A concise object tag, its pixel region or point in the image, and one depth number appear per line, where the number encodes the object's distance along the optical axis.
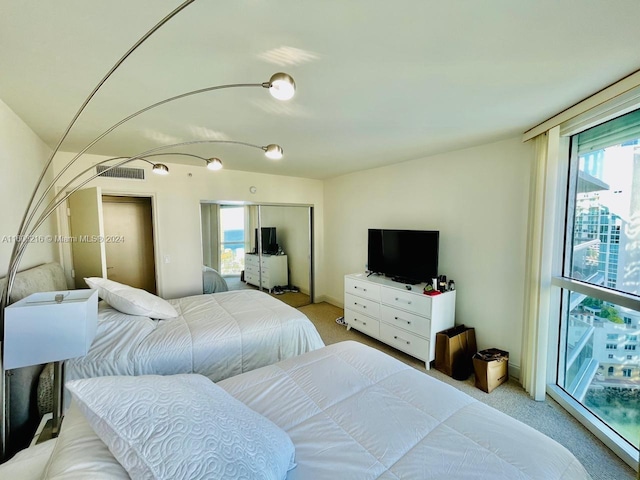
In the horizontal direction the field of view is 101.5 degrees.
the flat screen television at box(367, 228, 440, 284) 3.15
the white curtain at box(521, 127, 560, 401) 2.21
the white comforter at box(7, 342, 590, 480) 0.91
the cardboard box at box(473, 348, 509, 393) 2.47
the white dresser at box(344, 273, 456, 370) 2.87
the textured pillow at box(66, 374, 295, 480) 0.70
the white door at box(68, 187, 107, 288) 2.71
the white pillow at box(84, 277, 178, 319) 2.25
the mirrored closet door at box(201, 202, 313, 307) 4.14
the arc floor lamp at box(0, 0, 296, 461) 1.14
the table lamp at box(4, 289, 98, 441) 1.24
